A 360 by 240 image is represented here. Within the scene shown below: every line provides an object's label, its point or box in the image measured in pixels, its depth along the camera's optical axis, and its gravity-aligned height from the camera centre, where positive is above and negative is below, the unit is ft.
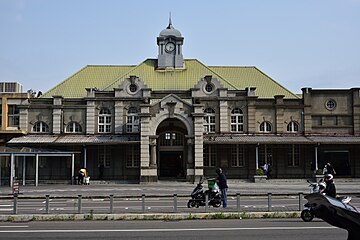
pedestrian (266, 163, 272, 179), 139.23 -4.01
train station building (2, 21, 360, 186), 145.07 +8.47
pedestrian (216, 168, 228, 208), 66.33 -3.57
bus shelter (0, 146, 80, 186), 119.96 +0.92
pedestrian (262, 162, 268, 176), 136.86 -3.00
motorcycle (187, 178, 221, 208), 67.46 -5.15
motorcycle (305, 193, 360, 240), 20.48 -2.28
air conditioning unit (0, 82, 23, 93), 158.51 +21.97
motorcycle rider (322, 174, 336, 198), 62.12 -3.46
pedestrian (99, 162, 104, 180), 144.75 -3.84
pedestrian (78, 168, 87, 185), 131.85 -4.54
